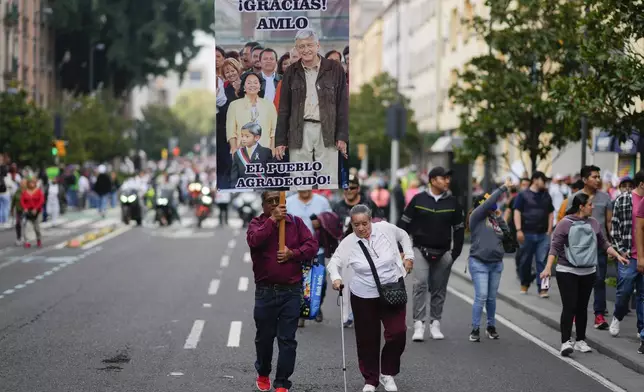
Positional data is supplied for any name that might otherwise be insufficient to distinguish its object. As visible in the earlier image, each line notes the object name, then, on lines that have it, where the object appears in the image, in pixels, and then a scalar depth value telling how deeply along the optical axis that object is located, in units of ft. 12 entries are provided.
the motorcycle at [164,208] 138.41
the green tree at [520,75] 78.59
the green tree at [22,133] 144.97
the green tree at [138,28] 210.18
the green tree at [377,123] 215.10
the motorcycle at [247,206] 138.92
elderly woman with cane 33.55
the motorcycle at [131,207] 139.85
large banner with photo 33.32
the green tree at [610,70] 46.14
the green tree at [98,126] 212.23
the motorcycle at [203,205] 139.47
